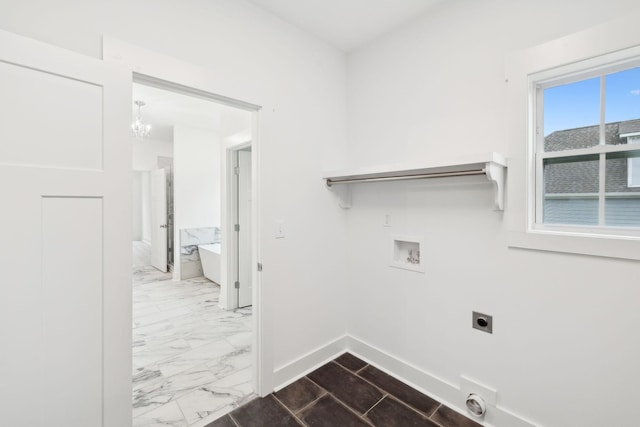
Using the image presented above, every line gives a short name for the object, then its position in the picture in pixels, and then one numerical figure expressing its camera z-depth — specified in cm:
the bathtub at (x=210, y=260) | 457
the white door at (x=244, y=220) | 353
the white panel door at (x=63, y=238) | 105
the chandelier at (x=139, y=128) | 385
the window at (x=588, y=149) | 132
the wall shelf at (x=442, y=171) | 149
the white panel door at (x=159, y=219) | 536
